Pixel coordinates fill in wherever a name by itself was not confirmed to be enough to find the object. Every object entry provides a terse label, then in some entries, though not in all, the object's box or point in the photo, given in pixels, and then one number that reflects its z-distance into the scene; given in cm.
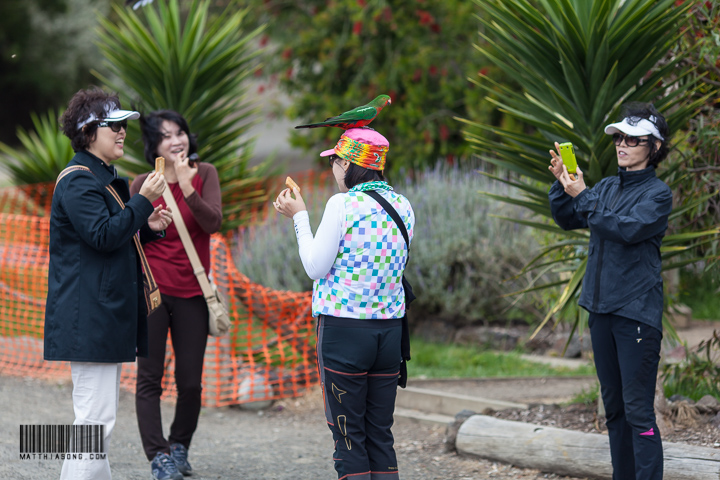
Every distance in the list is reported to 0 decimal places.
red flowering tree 2116
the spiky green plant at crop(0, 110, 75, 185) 1839
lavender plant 1584
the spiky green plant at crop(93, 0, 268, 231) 1377
